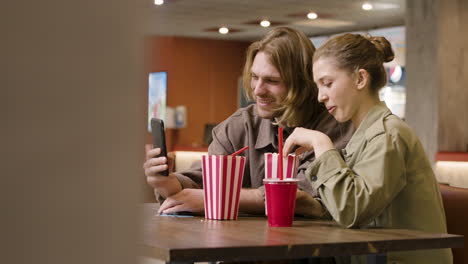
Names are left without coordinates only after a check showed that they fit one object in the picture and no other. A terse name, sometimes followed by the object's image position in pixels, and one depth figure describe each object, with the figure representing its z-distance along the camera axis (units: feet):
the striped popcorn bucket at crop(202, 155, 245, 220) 6.09
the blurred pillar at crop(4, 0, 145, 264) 1.03
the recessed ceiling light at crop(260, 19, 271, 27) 32.63
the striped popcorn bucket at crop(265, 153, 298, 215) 6.13
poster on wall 38.83
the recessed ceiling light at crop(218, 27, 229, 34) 35.47
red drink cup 5.53
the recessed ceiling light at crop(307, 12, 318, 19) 30.50
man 7.43
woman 5.51
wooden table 4.16
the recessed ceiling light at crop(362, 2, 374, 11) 27.82
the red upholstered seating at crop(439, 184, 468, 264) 6.90
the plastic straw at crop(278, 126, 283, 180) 6.00
